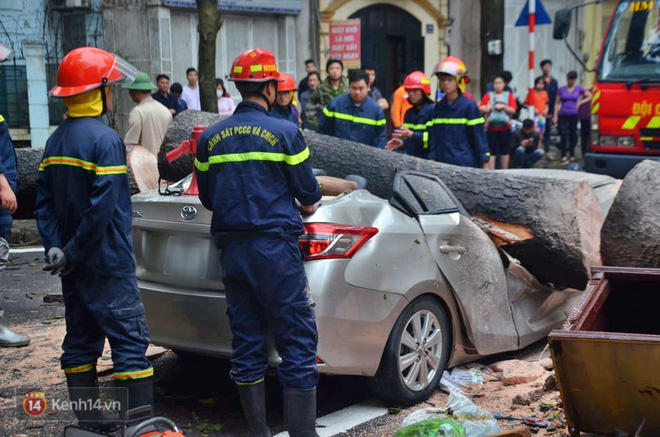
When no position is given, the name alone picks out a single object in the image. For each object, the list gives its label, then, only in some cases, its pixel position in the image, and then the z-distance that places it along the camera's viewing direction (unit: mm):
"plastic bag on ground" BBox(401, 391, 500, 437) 4324
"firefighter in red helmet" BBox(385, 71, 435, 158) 9227
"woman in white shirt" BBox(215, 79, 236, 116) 15047
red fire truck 9898
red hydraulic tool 5035
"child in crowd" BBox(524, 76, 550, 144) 17188
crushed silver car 4590
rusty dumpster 3900
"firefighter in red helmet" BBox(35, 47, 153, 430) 4168
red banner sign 17156
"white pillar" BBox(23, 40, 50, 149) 16453
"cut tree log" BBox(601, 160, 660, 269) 5656
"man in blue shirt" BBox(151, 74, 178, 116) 14656
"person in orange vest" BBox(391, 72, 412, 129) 13312
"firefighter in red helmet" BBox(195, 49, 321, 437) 4207
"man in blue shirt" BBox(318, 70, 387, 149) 9070
